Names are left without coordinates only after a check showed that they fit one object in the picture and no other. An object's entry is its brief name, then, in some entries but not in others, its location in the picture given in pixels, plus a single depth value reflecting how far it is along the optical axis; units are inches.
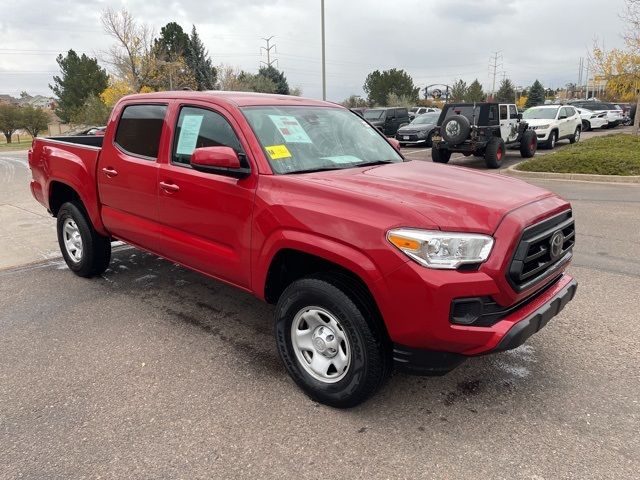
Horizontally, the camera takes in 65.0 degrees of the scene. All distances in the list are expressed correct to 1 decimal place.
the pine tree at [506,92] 3024.1
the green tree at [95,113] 1557.6
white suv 687.3
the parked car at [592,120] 1104.8
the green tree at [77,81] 2150.6
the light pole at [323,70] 957.8
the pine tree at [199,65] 2084.2
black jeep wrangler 525.7
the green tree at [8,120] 1831.9
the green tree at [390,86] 3373.5
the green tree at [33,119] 1881.2
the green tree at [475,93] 2815.0
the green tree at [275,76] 2261.3
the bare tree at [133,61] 1612.9
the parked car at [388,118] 999.0
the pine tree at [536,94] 3198.8
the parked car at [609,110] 1163.1
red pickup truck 98.1
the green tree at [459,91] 2829.7
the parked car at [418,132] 767.7
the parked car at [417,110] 1385.8
